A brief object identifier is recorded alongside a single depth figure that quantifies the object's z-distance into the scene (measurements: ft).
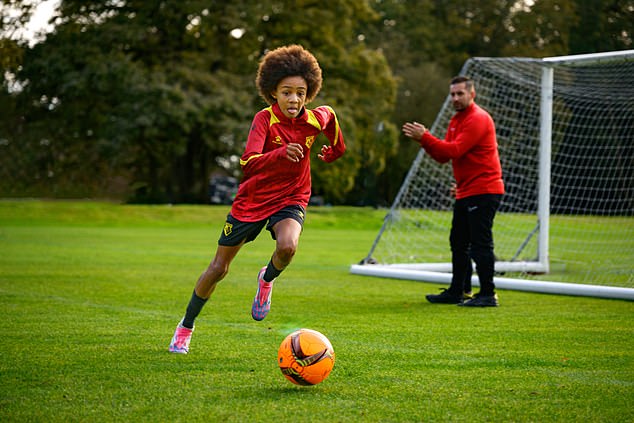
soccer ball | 15.35
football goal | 36.94
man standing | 27.78
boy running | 19.11
